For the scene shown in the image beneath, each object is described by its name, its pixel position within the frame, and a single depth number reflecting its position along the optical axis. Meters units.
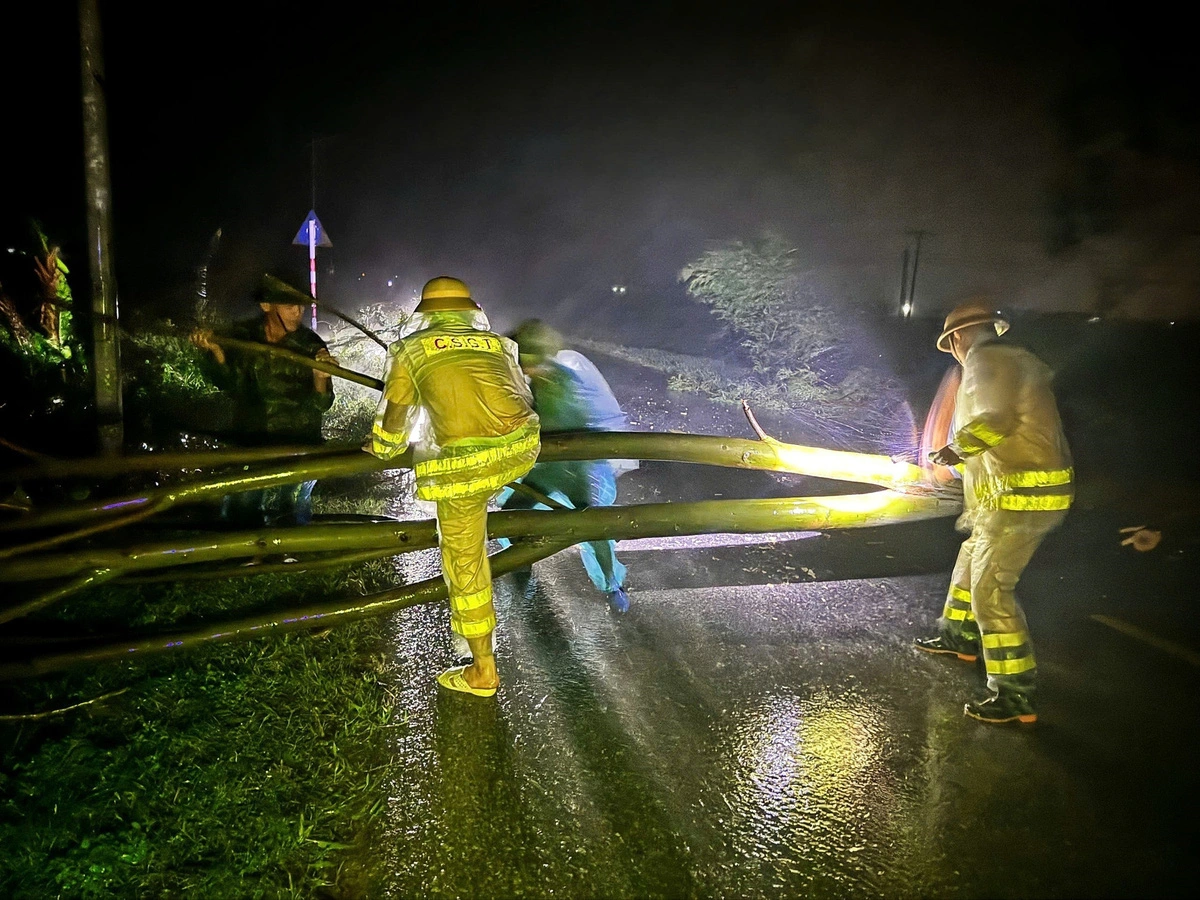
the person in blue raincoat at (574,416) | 4.44
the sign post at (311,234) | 9.32
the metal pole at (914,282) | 22.27
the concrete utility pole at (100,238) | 3.92
